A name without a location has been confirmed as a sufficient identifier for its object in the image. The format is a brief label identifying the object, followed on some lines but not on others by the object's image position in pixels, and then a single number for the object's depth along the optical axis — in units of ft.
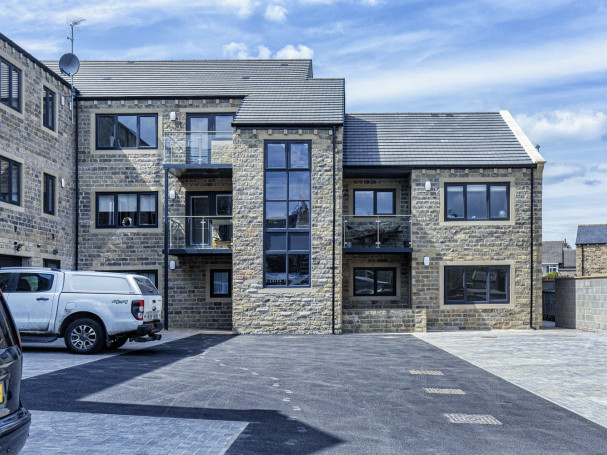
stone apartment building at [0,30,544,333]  69.51
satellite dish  77.30
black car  15.37
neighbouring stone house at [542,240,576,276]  205.70
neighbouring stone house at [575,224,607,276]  142.82
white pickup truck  46.47
